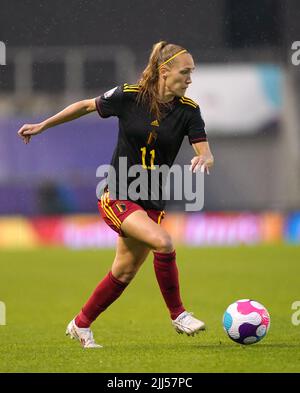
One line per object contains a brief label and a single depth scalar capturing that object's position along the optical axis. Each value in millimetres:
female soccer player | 14570
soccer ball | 14445
